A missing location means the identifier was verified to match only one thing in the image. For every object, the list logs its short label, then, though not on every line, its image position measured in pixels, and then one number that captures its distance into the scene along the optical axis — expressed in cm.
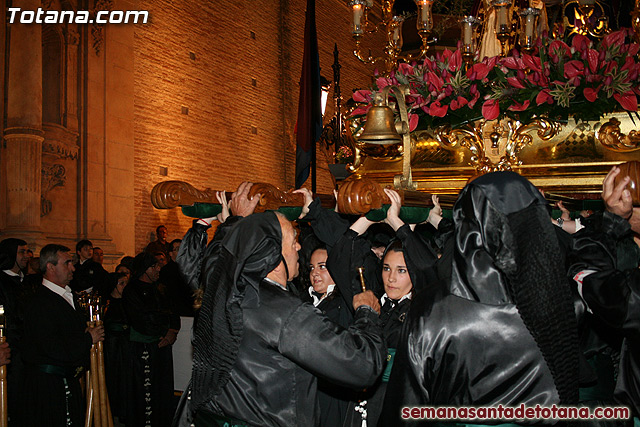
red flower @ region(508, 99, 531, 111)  397
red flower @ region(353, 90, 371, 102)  458
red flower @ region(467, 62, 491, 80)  414
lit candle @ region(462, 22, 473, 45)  444
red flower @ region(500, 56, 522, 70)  407
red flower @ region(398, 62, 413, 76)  443
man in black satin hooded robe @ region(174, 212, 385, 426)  249
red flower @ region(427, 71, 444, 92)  418
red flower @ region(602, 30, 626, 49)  393
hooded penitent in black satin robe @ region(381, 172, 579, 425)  217
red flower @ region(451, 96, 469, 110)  413
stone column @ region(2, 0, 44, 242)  912
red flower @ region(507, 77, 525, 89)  395
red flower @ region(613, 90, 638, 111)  383
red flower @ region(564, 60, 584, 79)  387
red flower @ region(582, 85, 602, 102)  384
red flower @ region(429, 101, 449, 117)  419
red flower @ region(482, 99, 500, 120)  401
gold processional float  352
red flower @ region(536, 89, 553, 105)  388
